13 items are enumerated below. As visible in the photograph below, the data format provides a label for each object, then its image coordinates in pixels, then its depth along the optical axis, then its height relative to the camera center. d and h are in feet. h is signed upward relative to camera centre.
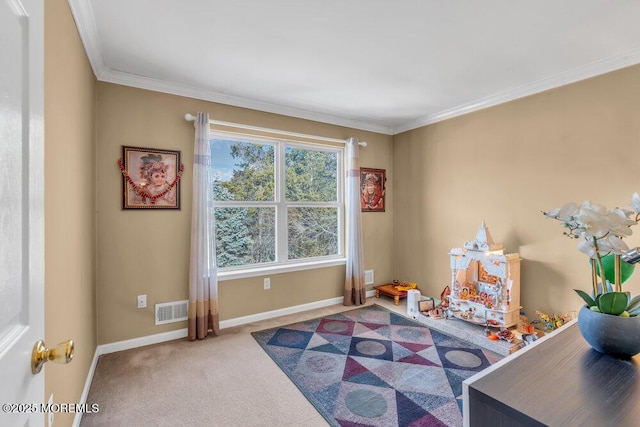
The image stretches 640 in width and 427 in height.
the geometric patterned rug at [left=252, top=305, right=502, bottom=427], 6.46 -4.06
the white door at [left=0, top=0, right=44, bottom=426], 1.96 +0.04
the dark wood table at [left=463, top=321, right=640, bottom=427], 2.44 -1.57
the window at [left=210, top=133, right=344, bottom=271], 11.23 +0.45
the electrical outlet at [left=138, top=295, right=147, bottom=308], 9.45 -2.67
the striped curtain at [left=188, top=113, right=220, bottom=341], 9.85 -1.18
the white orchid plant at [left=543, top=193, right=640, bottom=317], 3.13 -0.30
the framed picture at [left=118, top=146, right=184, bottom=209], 9.27 +1.10
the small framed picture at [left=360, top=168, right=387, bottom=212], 14.32 +1.12
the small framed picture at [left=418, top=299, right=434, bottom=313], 11.81 -3.54
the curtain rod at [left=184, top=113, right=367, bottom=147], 10.03 +3.13
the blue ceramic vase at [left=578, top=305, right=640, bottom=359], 3.15 -1.25
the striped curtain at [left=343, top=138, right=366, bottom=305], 13.25 -0.94
